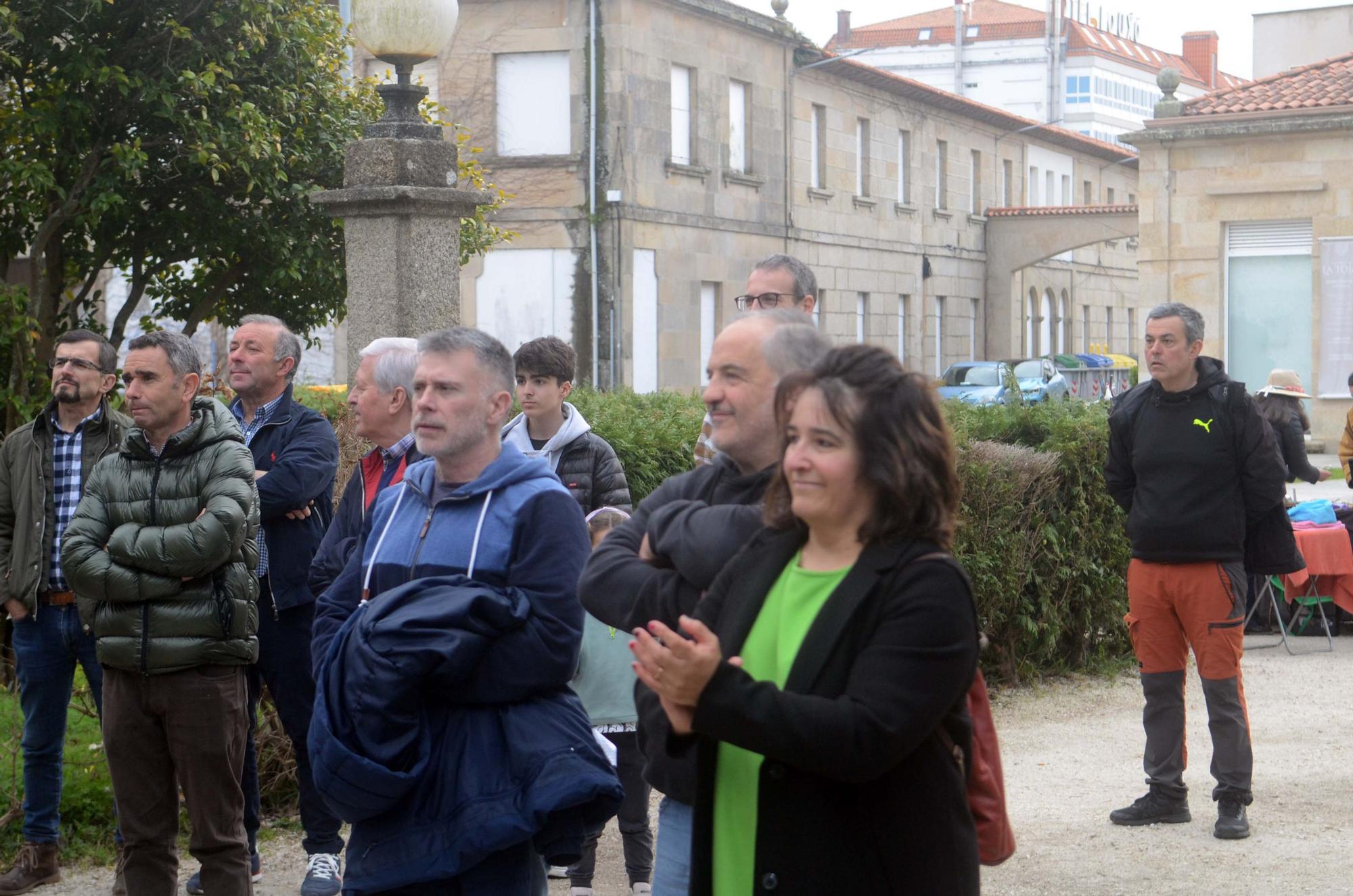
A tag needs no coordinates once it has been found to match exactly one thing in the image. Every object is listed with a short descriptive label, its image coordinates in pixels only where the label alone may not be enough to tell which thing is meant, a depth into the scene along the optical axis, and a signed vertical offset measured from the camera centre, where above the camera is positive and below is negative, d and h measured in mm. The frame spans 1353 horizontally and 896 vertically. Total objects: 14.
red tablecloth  11016 -1544
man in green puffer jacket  4996 -855
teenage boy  5984 -349
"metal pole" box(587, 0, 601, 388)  29906 +3889
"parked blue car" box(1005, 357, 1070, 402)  36625 -835
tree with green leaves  10484 +1322
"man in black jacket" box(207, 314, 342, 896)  5777 -667
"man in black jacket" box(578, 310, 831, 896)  3166 -382
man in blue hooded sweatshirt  3740 -456
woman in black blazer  2695 -561
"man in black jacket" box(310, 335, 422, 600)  5203 -244
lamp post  7984 +679
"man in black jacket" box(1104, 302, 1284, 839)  6555 -820
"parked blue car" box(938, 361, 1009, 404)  35344 -934
